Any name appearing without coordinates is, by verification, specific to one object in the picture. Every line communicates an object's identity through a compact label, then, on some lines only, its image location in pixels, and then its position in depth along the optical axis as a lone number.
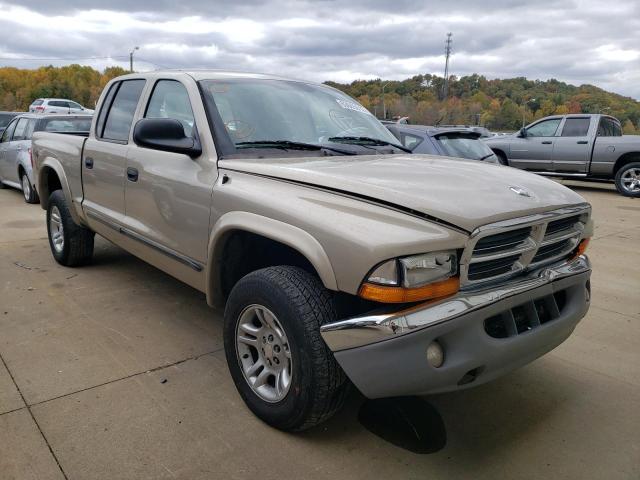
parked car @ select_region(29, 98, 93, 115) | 24.79
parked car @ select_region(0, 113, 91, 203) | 9.19
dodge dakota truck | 2.20
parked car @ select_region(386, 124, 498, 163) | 8.05
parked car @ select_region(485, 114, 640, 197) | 12.02
